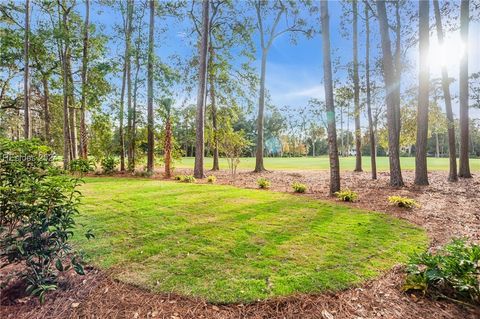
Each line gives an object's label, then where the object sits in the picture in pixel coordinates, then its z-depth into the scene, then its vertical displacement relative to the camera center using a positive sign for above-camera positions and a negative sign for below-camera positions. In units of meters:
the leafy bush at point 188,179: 9.90 -0.89
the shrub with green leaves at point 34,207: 2.34 -0.48
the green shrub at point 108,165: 12.39 -0.30
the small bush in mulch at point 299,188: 7.89 -1.06
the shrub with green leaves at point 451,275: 2.32 -1.23
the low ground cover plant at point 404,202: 5.84 -1.19
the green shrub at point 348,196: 6.53 -1.12
